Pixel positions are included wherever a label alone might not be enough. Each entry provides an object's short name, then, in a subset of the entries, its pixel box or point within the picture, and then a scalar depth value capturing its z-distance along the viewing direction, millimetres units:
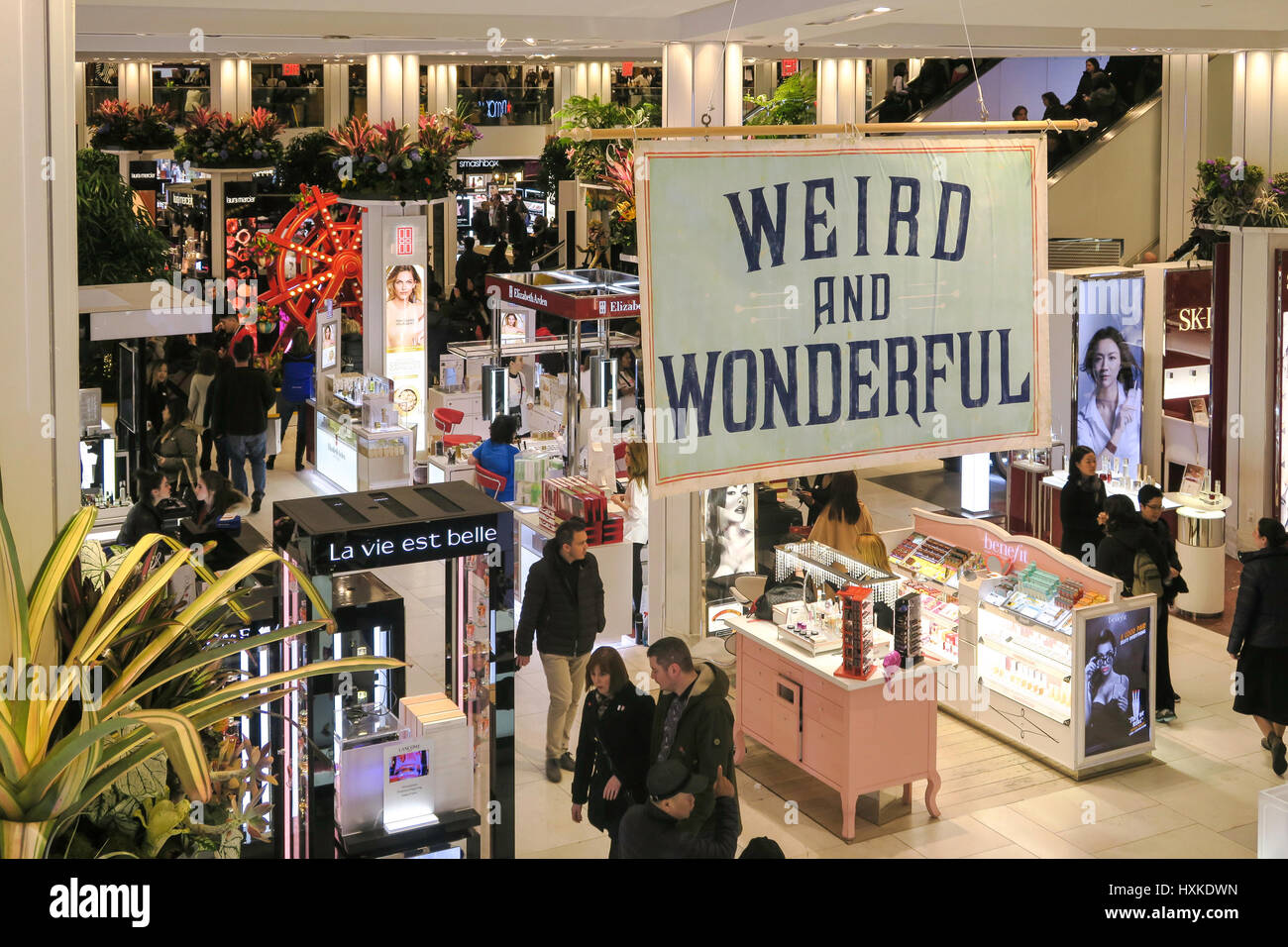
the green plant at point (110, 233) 8383
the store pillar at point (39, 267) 3273
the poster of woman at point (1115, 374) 11094
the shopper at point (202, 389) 11547
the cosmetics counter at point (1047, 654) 7137
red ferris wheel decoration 15000
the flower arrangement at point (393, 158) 12484
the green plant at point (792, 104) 14102
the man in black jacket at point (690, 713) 5230
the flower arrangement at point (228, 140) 16594
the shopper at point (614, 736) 5469
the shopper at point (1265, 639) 6926
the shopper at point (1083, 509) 8750
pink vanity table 6578
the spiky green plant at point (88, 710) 2705
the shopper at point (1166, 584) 7816
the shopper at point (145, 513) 7031
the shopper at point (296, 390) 13039
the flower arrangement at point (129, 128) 18922
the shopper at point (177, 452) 10320
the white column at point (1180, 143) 14328
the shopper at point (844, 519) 8055
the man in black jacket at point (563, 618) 6891
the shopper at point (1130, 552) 7660
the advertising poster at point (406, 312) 12867
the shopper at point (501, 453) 9656
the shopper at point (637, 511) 9086
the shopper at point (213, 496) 7320
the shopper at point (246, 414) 11148
